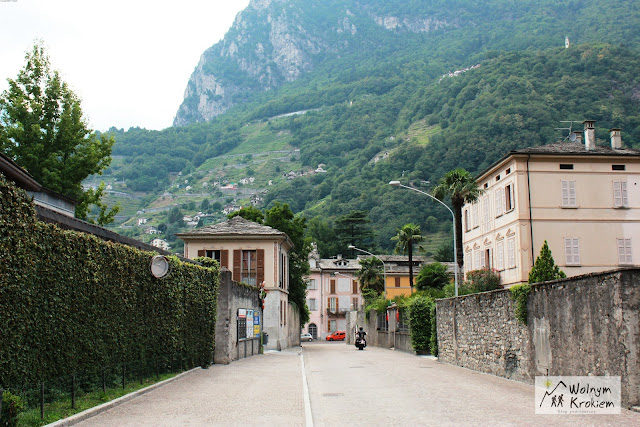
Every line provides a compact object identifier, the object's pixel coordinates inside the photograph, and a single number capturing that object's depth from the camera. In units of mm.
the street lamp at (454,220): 25909
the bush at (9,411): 8039
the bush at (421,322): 32259
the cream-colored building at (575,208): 36750
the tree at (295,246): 52062
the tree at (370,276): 66875
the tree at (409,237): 56156
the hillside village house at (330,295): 87562
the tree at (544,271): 25250
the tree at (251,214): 55344
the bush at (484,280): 37875
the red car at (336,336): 82688
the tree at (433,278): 54000
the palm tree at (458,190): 34344
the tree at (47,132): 26031
